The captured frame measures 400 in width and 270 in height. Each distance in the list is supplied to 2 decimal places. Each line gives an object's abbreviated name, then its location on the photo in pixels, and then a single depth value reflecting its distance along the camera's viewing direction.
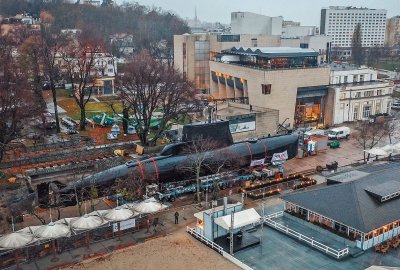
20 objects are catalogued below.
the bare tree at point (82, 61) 63.75
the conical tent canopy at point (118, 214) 32.72
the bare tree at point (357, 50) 151.50
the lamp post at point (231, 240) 30.15
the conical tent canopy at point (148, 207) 34.03
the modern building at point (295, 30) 148.75
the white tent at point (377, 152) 50.38
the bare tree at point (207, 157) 42.09
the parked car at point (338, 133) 63.91
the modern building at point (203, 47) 95.69
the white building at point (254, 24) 110.75
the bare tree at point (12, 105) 47.81
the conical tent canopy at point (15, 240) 28.29
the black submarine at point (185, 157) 39.50
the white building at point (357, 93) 72.50
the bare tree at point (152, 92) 55.50
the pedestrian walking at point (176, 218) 36.09
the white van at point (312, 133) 59.22
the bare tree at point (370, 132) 56.34
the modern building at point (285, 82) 67.69
